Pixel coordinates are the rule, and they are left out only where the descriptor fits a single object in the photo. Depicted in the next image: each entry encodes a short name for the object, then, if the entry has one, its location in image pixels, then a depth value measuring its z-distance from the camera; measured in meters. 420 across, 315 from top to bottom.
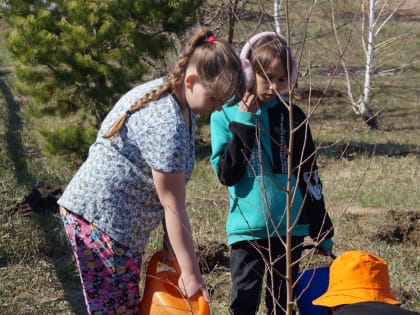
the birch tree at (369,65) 16.16
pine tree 11.43
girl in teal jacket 4.42
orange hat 3.82
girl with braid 3.63
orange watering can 3.85
